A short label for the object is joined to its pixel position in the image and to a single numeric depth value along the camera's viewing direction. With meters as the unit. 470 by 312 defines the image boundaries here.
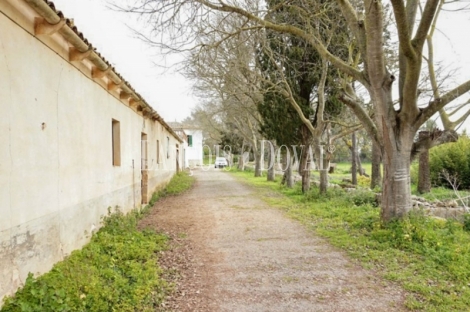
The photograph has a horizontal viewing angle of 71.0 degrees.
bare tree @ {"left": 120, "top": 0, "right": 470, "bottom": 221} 6.37
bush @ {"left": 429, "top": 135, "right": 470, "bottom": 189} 15.90
